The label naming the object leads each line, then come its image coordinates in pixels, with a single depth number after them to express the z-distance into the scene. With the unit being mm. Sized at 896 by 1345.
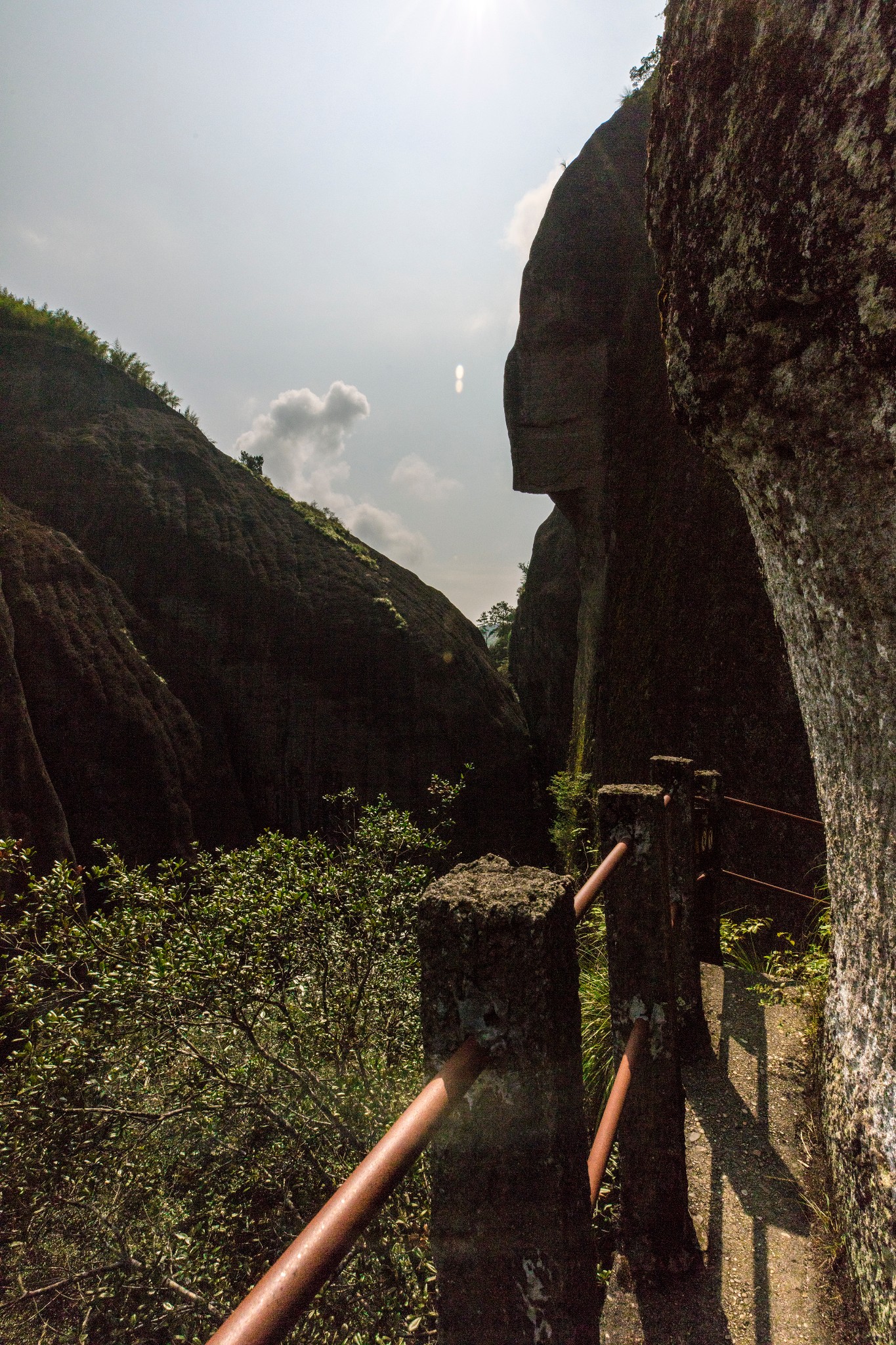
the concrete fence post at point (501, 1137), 902
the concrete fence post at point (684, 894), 2703
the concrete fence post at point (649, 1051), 1794
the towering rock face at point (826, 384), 1385
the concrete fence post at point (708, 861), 3500
